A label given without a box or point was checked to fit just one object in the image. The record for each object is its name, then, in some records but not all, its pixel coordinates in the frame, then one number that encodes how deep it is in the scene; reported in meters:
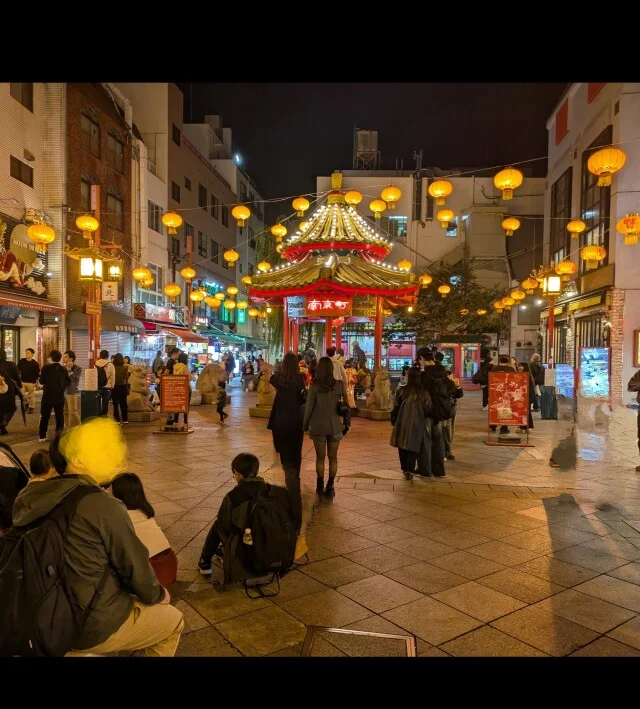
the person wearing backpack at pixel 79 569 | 2.13
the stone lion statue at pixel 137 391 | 13.21
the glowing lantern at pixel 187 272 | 23.52
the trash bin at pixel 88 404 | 11.16
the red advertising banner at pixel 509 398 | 10.19
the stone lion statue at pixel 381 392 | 14.41
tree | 26.88
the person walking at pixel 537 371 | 15.39
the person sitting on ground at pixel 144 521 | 3.40
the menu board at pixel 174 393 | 11.20
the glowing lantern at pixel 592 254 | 15.84
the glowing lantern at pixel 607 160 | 10.32
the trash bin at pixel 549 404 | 14.94
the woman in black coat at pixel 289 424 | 5.91
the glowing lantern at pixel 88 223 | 13.53
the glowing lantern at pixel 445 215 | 13.83
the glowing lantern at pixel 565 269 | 16.38
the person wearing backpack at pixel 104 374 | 11.80
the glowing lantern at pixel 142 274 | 20.32
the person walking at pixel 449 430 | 8.47
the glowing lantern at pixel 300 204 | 15.45
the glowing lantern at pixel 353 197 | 16.19
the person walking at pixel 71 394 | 10.75
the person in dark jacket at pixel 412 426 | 7.35
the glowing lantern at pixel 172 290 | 23.05
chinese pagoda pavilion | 14.52
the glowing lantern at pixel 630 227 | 13.30
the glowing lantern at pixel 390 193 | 14.01
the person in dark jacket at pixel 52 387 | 10.07
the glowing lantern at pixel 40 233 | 14.05
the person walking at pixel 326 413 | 6.62
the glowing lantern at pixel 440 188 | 11.88
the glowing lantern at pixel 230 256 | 19.48
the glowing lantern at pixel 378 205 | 15.66
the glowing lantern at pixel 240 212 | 14.20
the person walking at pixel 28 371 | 13.17
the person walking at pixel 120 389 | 12.20
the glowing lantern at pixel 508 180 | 10.60
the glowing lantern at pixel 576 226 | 15.77
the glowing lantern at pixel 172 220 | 15.47
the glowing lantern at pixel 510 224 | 13.20
